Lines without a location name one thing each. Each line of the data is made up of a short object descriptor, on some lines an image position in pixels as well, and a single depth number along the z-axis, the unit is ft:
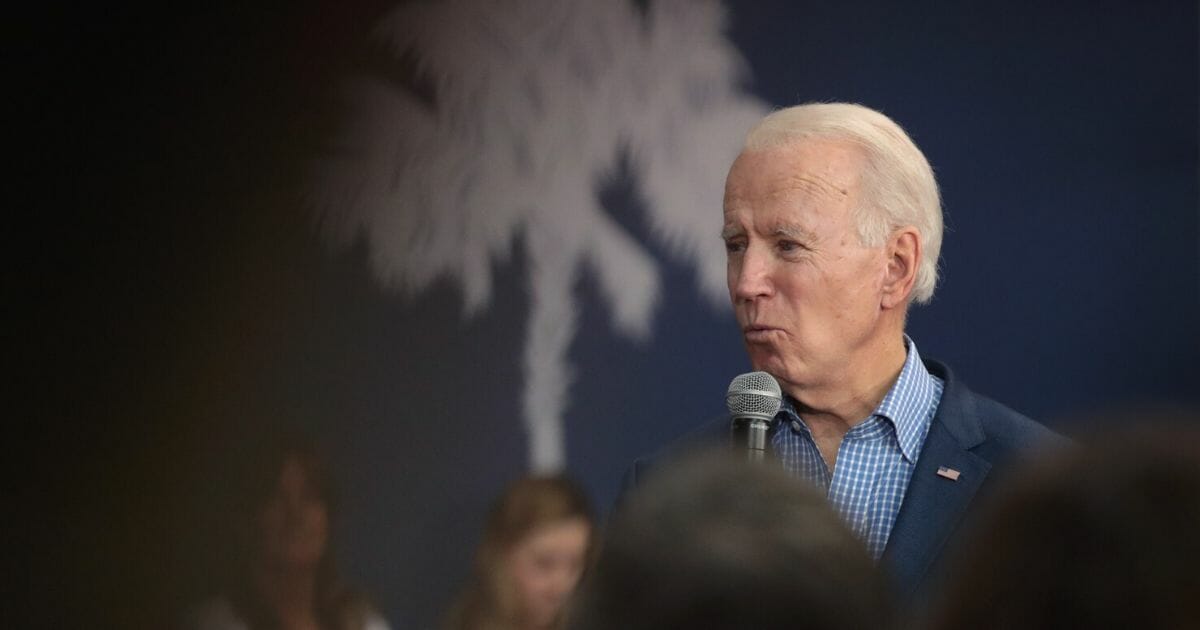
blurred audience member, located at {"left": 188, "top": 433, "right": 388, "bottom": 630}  25.05
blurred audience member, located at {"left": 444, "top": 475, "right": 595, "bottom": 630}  25.21
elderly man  16.90
